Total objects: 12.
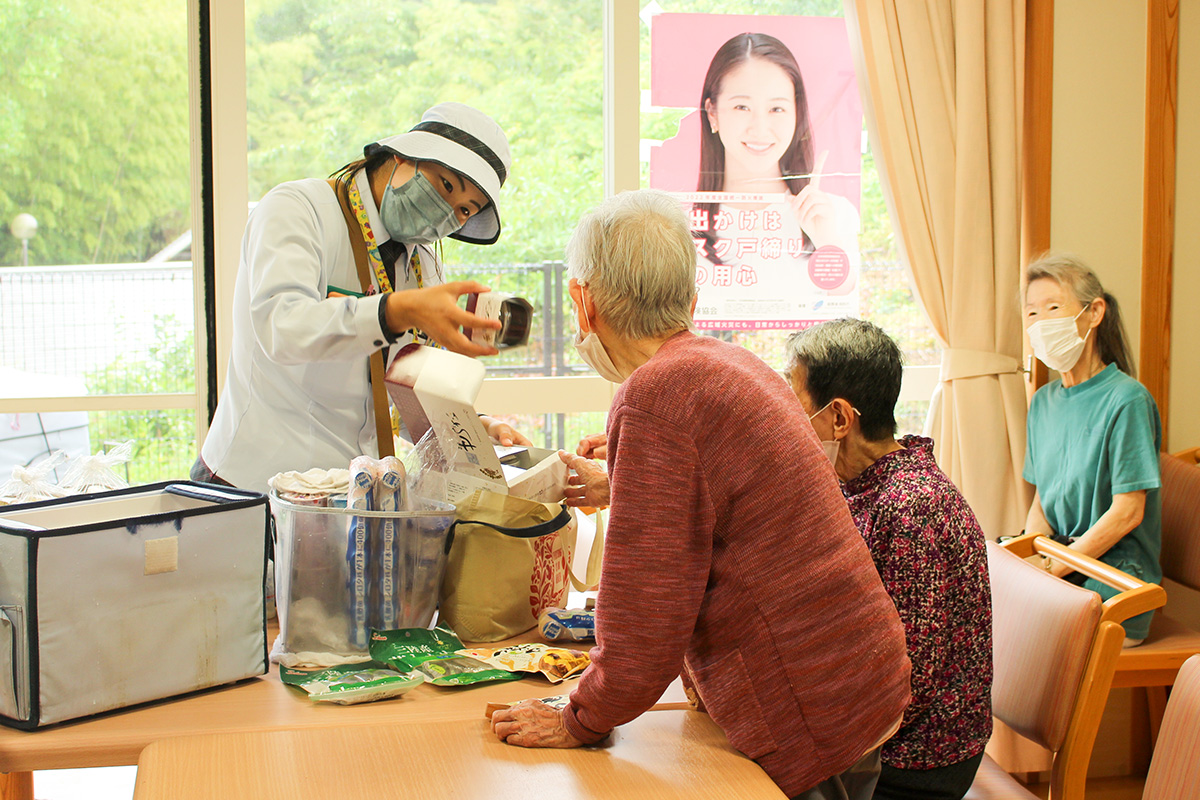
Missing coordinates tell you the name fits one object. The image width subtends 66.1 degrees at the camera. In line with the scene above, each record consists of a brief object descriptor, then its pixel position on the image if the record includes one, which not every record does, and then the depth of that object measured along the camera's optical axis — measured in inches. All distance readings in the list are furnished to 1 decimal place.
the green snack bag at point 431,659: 50.5
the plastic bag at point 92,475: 62.1
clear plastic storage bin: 52.2
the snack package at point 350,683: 47.6
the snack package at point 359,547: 52.4
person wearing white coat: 66.2
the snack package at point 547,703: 45.6
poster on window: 121.0
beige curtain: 117.0
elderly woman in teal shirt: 96.2
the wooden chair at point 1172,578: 90.1
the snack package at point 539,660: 51.6
